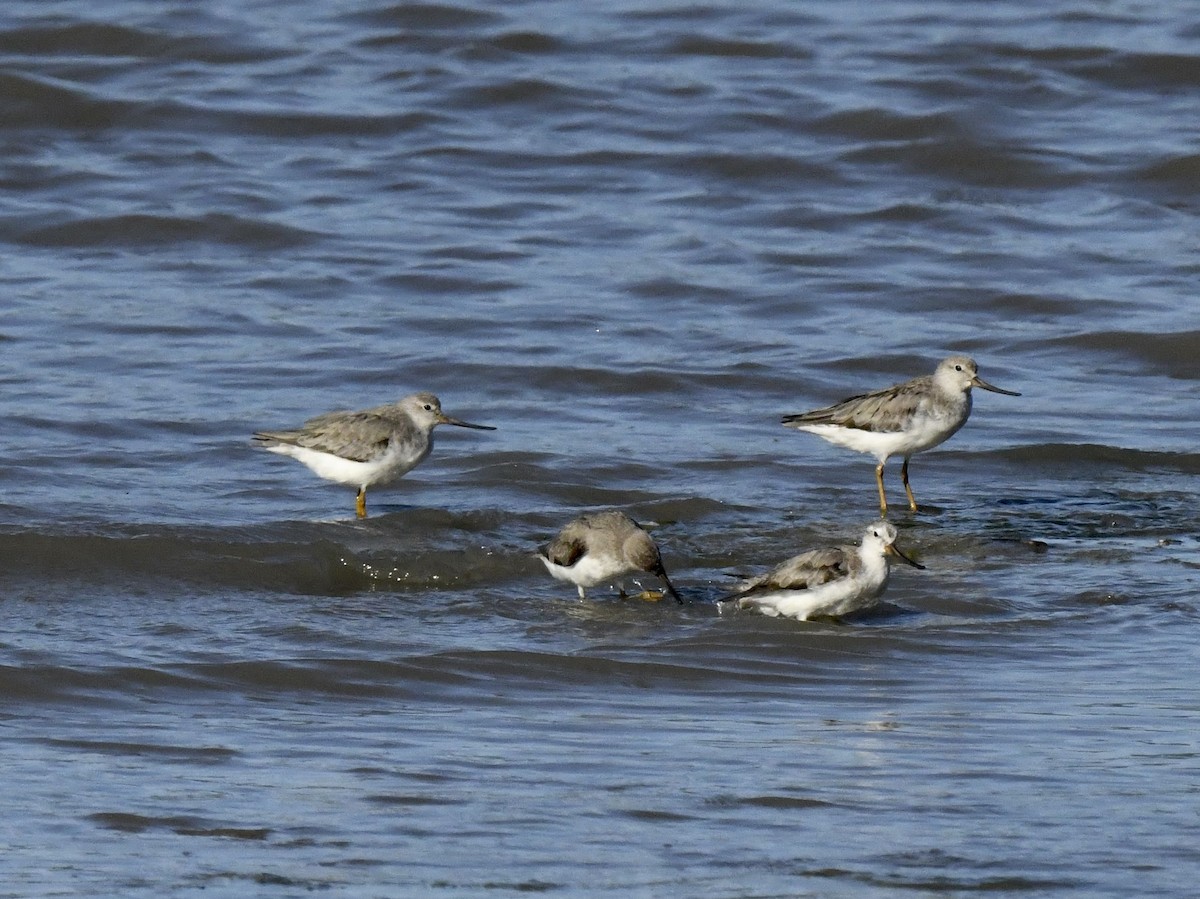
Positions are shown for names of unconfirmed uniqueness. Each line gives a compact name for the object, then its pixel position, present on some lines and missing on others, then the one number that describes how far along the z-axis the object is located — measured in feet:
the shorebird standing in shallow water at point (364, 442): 74.43
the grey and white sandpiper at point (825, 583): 59.41
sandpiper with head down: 61.77
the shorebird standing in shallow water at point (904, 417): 78.54
